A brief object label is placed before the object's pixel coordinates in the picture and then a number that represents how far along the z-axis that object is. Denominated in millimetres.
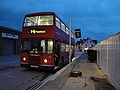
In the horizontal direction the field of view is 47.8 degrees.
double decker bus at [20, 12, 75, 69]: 9500
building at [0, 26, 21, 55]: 32250
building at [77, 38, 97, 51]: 108238
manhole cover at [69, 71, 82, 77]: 7935
